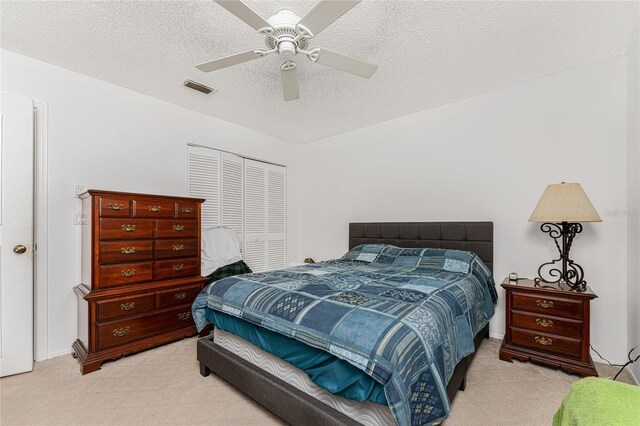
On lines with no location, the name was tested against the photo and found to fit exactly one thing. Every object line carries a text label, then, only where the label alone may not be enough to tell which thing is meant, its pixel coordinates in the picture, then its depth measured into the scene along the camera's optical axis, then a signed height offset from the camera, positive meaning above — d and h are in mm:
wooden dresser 2490 -597
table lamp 2293 -14
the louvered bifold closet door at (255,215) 4422 -29
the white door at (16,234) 2314 -183
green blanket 768 -549
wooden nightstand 2234 -933
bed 1313 -634
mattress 1343 -964
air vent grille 2998 +1374
